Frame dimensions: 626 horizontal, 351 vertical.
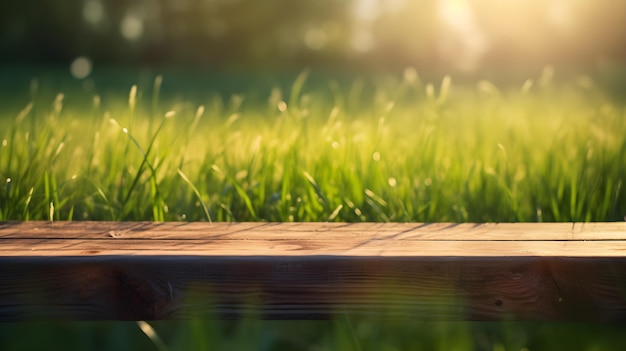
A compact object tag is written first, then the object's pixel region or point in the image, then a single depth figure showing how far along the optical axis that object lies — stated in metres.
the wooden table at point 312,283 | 1.30
